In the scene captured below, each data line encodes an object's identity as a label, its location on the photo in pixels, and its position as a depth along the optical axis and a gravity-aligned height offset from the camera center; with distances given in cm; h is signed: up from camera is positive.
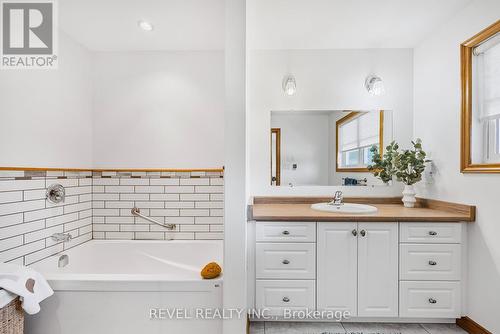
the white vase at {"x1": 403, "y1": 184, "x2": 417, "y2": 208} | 247 -27
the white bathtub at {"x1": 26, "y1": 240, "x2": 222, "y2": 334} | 169 -88
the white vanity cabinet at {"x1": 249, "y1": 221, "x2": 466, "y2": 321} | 203 -78
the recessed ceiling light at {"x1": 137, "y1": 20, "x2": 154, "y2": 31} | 217 +115
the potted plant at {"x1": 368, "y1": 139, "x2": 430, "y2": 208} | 242 +1
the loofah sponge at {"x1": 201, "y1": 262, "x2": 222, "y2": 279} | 171 -67
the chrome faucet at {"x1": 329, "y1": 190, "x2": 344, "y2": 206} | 243 -29
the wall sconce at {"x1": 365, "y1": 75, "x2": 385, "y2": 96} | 264 +81
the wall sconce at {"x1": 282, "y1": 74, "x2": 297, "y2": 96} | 267 +81
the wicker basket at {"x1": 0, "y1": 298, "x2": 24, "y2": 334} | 141 -83
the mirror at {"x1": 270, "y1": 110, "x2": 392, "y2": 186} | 271 +23
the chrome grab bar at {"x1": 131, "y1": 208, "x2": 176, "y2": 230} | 253 -49
